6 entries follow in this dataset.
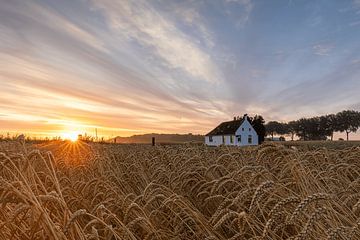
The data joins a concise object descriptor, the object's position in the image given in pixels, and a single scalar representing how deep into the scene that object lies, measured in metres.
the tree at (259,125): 98.31
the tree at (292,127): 159.74
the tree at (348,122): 143.50
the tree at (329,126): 143.50
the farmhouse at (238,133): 93.25
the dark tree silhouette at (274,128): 166.50
